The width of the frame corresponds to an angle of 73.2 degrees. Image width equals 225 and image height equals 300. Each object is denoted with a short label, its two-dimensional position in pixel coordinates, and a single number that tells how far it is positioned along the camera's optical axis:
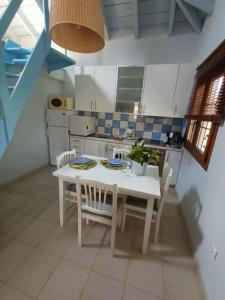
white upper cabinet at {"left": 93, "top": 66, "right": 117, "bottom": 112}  2.88
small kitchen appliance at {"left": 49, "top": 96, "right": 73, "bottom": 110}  3.06
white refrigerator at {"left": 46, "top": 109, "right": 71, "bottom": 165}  3.10
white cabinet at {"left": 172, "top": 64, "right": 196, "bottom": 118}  2.52
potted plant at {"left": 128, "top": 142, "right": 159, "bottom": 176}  1.57
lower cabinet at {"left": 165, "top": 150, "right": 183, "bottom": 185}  2.66
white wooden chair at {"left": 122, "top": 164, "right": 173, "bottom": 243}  1.49
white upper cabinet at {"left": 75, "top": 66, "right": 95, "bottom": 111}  3.01
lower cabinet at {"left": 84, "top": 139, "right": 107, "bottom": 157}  3.05
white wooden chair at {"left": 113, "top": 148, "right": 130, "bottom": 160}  2.17
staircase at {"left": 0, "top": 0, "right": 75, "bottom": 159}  1.51
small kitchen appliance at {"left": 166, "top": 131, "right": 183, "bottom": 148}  2.73
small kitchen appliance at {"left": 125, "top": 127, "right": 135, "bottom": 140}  3.20
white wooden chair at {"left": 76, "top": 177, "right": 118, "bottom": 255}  1.28
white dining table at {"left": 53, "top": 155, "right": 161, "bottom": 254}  1.35
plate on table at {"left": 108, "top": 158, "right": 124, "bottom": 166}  1.79
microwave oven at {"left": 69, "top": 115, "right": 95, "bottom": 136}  3.02
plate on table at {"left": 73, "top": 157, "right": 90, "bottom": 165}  1.78
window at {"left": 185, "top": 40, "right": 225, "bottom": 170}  1.50
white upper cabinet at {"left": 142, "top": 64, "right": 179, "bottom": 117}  2.61
